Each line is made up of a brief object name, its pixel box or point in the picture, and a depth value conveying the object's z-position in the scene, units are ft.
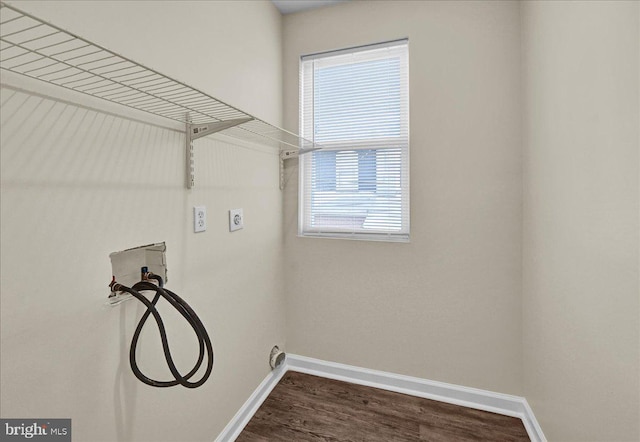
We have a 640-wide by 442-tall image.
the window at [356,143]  6.38
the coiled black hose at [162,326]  3.11
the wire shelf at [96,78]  2.48
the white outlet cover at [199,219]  4.41
